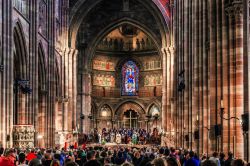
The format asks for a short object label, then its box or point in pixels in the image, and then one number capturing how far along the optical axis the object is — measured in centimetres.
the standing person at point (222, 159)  1433
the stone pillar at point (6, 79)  2949
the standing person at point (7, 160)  1201
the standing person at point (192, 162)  1378
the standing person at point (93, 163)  820
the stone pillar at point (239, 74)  1979
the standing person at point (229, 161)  1358
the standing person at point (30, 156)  1926
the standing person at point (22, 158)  1229
